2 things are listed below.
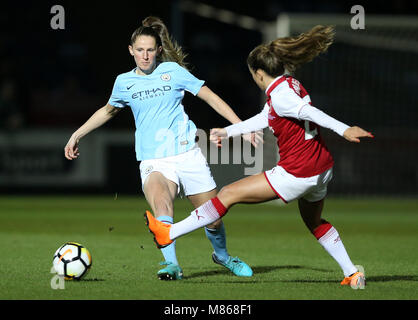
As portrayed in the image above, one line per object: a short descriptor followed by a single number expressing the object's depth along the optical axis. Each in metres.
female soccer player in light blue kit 13.35
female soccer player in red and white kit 11.76
